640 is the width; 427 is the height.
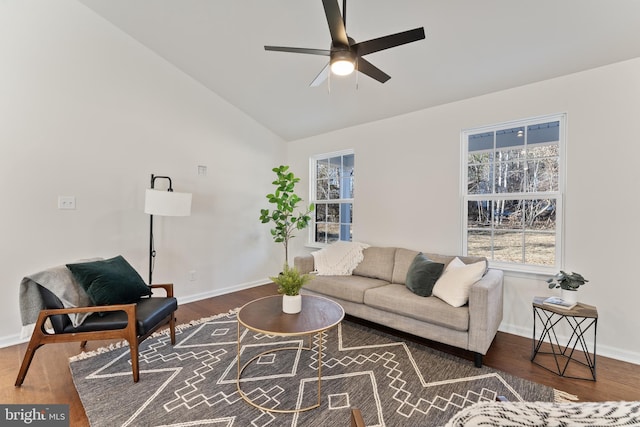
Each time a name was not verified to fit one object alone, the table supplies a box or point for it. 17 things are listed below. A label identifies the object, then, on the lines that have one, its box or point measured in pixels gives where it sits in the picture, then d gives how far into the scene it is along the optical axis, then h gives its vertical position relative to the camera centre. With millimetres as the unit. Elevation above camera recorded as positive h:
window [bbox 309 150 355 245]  4520 +316
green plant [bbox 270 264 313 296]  2193 -524
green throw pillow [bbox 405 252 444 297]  2752 -599
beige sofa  2324 -809
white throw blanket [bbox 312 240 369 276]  3598 -568
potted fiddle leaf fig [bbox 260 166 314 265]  4449 +92
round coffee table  1889 -768
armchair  2043 -859
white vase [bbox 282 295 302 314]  2207 -698
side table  2213 -1153
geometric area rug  1763 -1234
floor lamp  3109 +97
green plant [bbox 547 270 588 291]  2266 -503
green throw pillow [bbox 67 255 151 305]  2273 -592
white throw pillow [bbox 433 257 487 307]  2473 -594
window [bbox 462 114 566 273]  2797 +257
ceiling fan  1647 +1091
